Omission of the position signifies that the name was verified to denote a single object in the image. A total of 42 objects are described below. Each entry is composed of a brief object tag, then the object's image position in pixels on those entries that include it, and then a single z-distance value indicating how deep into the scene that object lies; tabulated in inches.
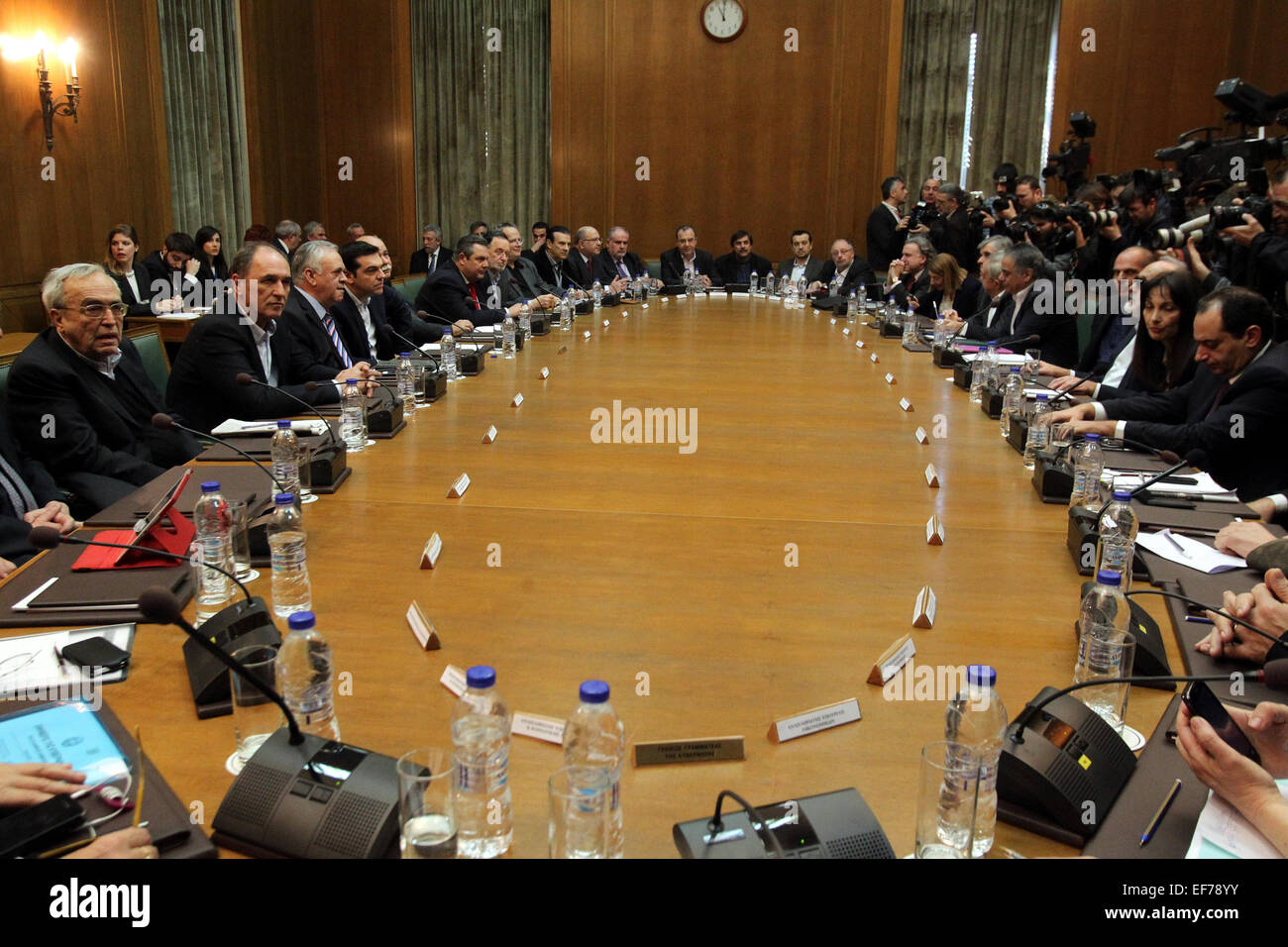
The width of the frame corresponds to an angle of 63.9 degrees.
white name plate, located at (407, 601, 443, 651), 65.7
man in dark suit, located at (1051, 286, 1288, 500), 118.6
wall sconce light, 220.7
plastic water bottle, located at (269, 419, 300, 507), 97.0
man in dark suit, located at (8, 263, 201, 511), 117.2
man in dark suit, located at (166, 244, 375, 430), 134.6
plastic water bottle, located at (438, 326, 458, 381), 160.9
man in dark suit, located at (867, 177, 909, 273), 333.1
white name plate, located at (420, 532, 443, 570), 79.4
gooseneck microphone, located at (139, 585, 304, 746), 46.8
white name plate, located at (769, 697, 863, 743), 55.7
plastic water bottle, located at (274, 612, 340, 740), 54.3
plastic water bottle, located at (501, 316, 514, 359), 184.9
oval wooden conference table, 54.7
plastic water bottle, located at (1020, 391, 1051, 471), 118.0
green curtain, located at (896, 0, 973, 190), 353.7
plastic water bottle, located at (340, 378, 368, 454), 115.9
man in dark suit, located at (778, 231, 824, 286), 342.6
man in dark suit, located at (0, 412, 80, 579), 98.3
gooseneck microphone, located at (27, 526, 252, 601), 60.4
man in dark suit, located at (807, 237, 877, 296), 320.5
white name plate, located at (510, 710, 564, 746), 55.9
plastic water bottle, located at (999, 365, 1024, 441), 130.0
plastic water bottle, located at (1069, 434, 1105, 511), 98.0
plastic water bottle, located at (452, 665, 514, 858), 46.0
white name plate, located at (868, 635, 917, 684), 62.4
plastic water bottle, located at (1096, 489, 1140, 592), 79.9
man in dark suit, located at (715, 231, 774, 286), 358.6
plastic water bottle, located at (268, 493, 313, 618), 71.6
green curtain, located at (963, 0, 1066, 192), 347.9
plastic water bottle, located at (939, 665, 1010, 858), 46.6
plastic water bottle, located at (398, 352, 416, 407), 134.0
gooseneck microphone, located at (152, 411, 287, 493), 83.2
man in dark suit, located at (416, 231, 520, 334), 232.4
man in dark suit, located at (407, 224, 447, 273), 354.0
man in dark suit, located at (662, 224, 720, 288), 346.9
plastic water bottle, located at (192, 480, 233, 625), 72.1
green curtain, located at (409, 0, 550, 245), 376.8
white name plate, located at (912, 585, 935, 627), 70.8
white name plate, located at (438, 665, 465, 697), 60.0
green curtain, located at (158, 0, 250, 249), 280.7
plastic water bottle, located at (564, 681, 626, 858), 50.6
